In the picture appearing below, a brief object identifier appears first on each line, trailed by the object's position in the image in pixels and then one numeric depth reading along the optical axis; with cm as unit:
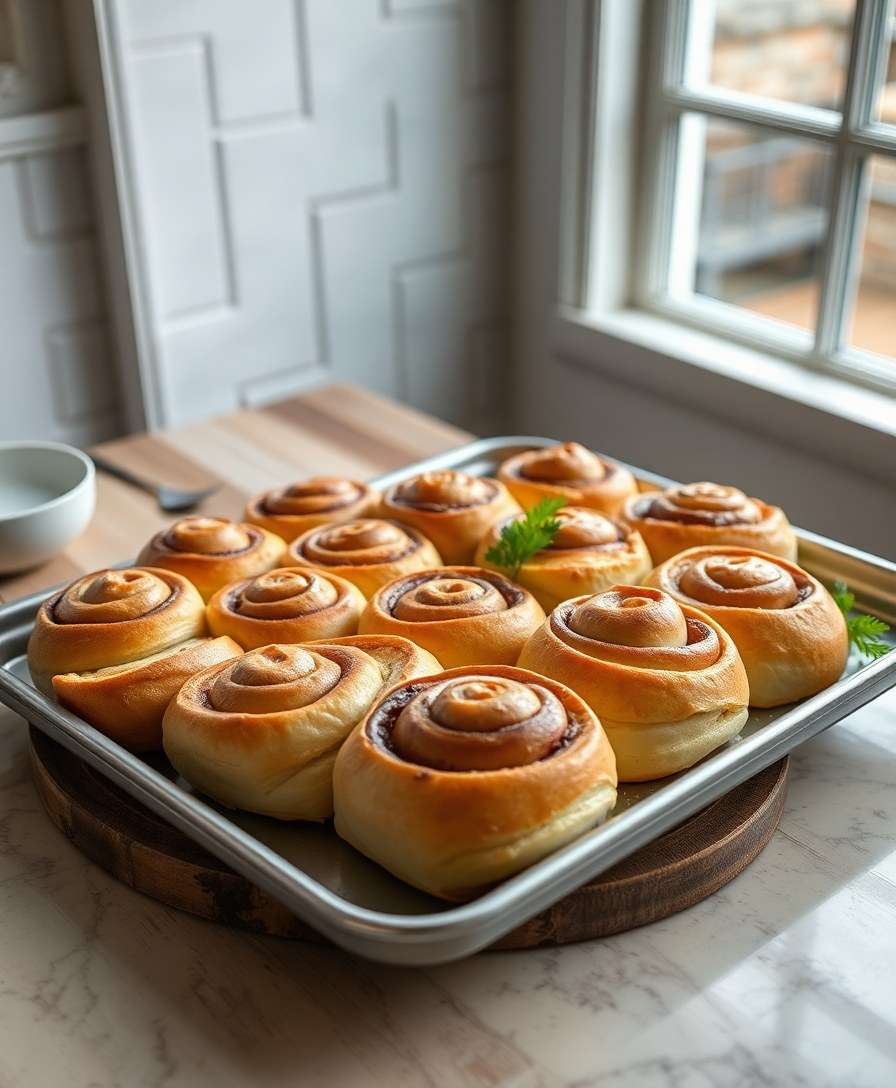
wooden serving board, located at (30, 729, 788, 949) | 78
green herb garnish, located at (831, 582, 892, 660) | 95
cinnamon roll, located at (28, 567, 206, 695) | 91
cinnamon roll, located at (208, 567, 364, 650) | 92
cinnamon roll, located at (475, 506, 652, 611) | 99
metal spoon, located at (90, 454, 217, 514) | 136
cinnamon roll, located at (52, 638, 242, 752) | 86
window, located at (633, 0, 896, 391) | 158
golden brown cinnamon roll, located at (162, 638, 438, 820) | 79
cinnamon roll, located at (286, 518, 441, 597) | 101
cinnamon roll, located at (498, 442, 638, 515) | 113
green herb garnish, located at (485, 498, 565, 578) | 101
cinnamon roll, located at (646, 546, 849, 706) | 89
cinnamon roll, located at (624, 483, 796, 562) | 104
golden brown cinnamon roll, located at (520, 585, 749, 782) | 81
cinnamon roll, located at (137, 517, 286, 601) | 102
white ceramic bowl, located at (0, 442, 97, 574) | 119
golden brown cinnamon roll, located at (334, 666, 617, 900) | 71
